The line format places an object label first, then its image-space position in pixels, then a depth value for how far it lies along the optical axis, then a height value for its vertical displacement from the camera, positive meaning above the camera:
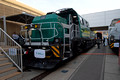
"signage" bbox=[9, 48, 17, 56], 3.62 -0.49
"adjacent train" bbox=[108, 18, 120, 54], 6.57 +0.22
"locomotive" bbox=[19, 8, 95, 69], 4.03 -0.31
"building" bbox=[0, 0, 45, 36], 8.56 +2.09
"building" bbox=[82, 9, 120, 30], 19.60 +4.63
